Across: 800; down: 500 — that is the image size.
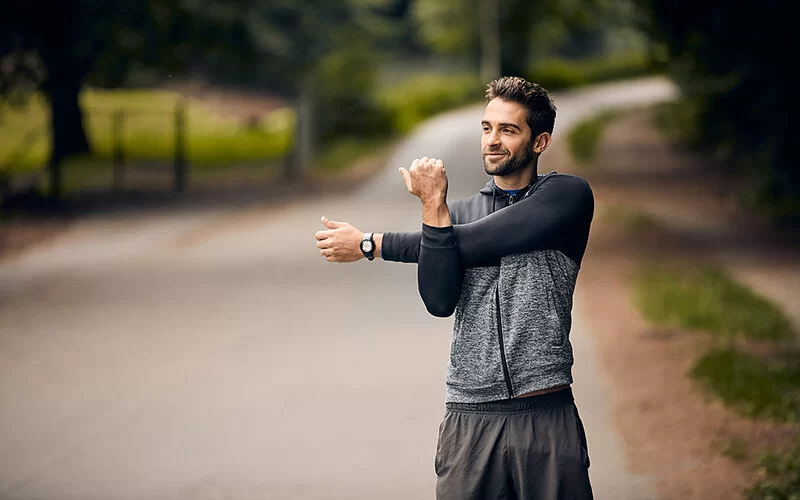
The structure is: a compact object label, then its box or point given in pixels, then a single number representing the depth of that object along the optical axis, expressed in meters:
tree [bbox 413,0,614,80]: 57.64
